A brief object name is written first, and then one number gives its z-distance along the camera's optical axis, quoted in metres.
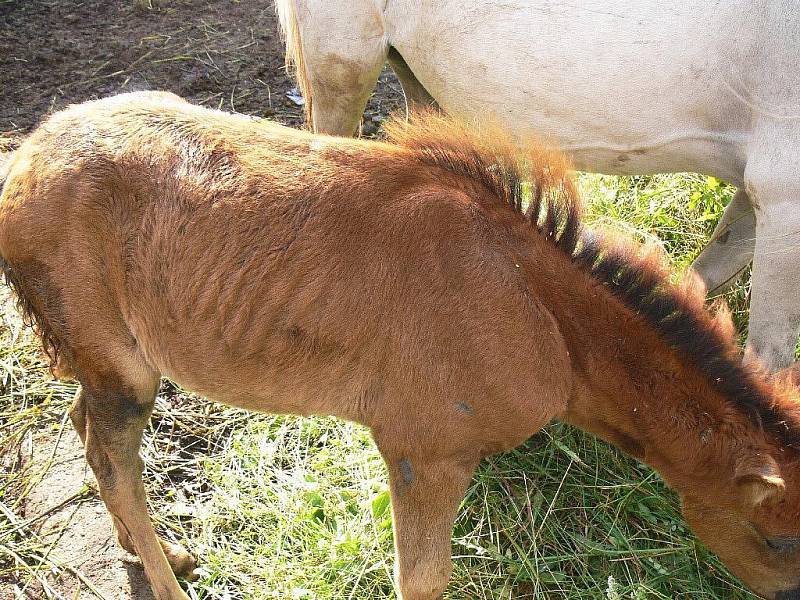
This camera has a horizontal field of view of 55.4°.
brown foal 2.25
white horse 2.68
